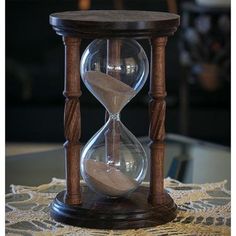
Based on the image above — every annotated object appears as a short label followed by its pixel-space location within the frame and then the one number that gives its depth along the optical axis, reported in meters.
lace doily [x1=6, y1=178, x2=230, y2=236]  1.01
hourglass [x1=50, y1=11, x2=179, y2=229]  1.00
